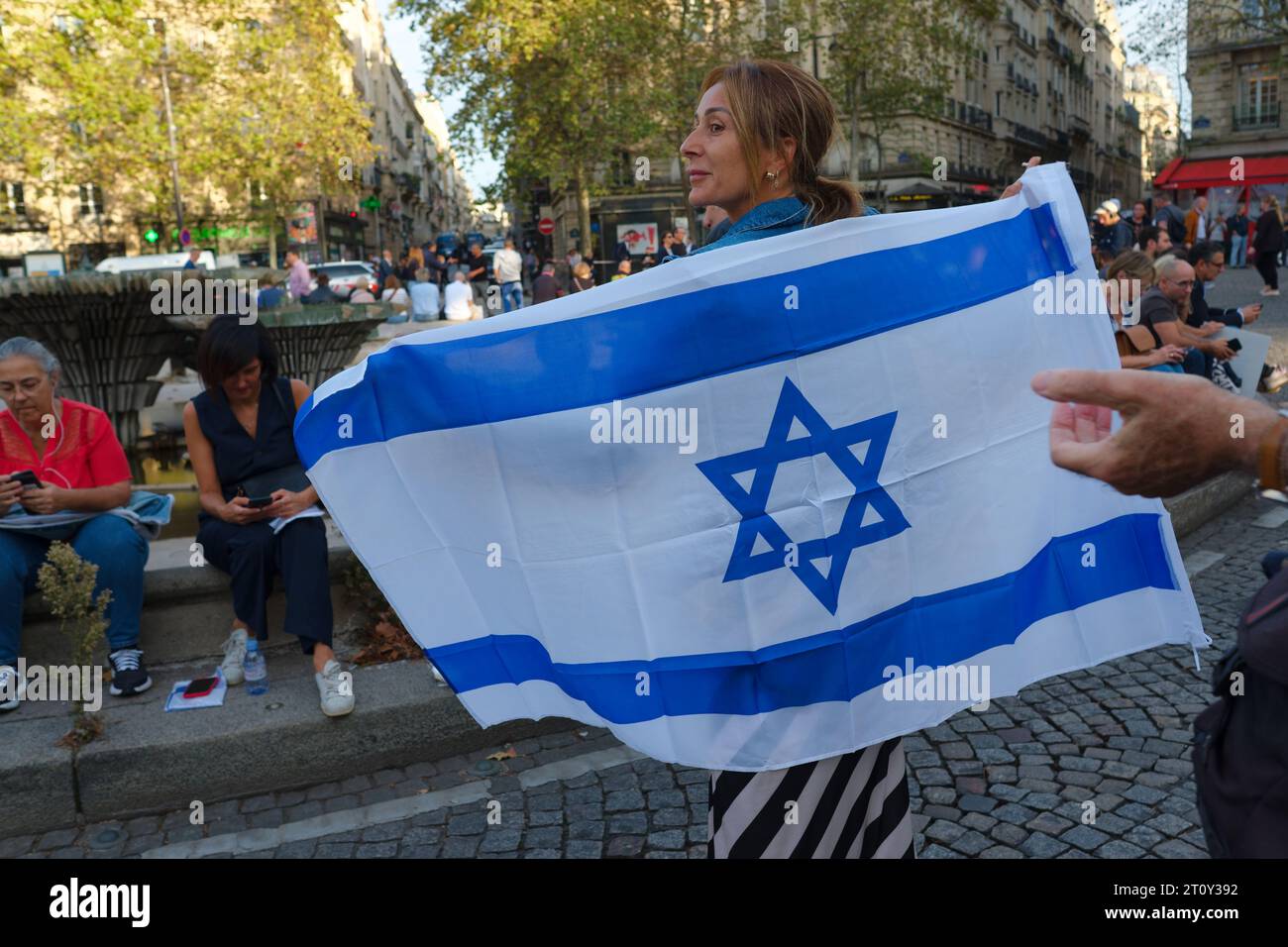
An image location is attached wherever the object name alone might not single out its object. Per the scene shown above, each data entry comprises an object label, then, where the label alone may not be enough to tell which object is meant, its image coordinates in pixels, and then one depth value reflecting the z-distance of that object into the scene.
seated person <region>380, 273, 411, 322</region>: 23.19
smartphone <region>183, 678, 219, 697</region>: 4.56
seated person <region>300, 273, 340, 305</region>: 22.62
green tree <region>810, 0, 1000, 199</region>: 39.81
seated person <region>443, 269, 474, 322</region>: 20.11
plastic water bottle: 4.59
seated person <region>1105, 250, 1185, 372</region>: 7.76
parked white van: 24.56
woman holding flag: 2.32
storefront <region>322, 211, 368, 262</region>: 63.81
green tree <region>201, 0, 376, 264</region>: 35.94
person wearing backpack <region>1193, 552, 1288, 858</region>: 1.47
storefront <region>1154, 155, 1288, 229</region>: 45.84
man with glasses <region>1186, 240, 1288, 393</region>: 9.91
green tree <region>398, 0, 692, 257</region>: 34.00
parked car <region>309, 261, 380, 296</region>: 33.34
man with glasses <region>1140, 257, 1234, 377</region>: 8.24
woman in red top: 4.59
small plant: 4.17
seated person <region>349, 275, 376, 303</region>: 21.61
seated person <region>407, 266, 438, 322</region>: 21.39
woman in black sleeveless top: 4.68
